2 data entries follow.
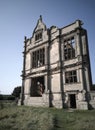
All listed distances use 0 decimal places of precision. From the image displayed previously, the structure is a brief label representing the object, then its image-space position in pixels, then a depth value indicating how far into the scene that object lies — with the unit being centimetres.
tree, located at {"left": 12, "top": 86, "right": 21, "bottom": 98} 4164
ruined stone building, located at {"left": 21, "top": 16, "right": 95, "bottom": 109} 1294
